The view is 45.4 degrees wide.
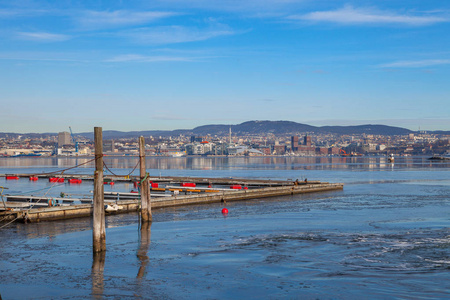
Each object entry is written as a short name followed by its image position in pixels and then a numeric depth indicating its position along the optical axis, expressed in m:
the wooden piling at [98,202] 17.34
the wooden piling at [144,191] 24.50
